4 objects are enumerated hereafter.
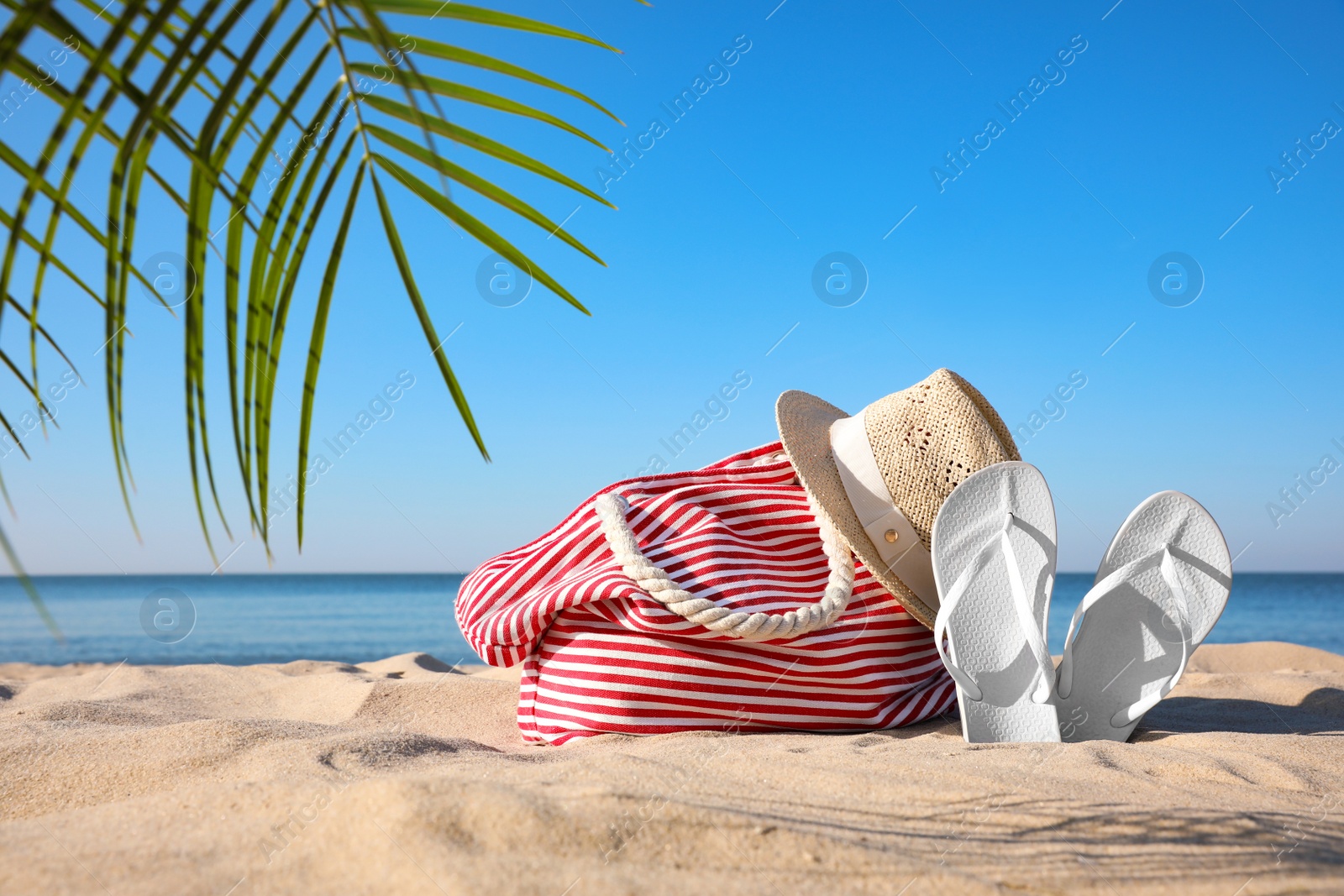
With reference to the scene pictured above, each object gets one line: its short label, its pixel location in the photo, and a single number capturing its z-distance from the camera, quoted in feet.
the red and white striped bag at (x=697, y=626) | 6.47
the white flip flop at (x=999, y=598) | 6.48
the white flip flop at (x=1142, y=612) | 6.66
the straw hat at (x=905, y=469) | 7.16
